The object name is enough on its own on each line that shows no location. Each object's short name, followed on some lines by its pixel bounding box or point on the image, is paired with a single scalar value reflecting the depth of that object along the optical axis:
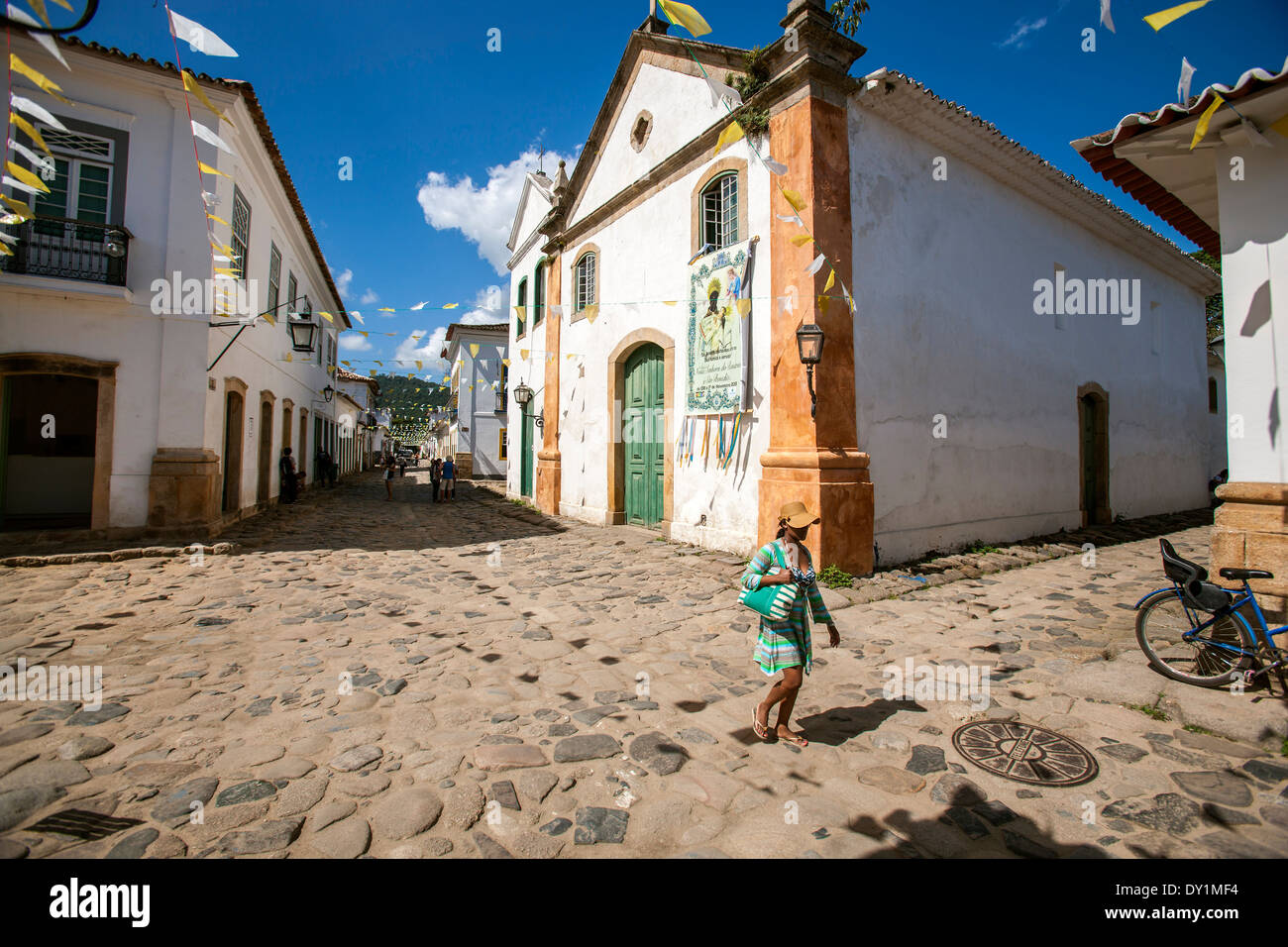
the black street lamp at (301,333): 11.32
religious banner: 8.40
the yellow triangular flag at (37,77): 3.78
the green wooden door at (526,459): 17.97
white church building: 7.55
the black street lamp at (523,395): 16.84
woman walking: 3.25
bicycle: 3.84
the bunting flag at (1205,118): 4.08
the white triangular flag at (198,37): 4.05
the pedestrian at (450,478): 17.79
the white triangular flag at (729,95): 8.62
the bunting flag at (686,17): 4.81
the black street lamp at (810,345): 7.04
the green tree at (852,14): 7.57
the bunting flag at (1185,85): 4.41
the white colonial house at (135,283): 8.66
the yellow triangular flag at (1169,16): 2.97
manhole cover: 2.97
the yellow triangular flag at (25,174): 4.95
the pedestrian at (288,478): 15.73
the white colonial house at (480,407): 29.58
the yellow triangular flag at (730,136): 5.91
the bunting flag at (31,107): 5.10
